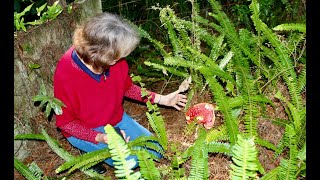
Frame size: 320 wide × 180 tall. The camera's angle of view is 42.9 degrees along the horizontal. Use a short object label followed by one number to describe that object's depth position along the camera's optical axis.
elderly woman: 2.46
